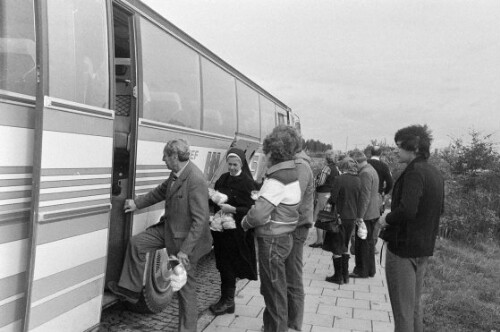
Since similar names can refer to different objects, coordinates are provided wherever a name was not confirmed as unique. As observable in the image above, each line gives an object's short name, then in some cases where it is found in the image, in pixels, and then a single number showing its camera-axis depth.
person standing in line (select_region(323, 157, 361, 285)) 6.78
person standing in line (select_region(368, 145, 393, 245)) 8.71
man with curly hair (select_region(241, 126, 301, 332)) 4.19
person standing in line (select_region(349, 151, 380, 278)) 6.92
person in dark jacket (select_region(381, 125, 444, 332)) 3.88
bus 2.96
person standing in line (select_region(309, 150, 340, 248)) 8.71
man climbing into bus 4.33
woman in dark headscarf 5.18
